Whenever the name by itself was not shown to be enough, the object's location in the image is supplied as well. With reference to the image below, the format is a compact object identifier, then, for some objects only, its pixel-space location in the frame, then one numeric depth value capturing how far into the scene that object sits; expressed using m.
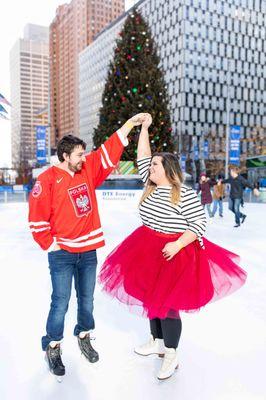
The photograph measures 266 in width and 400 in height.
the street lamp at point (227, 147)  27.34
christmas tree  19.56
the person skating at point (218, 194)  12.29
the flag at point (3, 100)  10.91
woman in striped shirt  2.24
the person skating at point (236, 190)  9.88
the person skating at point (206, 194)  11.96
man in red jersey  2.28
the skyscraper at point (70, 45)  117.19
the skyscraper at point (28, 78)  163.25
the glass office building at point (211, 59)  67.62
